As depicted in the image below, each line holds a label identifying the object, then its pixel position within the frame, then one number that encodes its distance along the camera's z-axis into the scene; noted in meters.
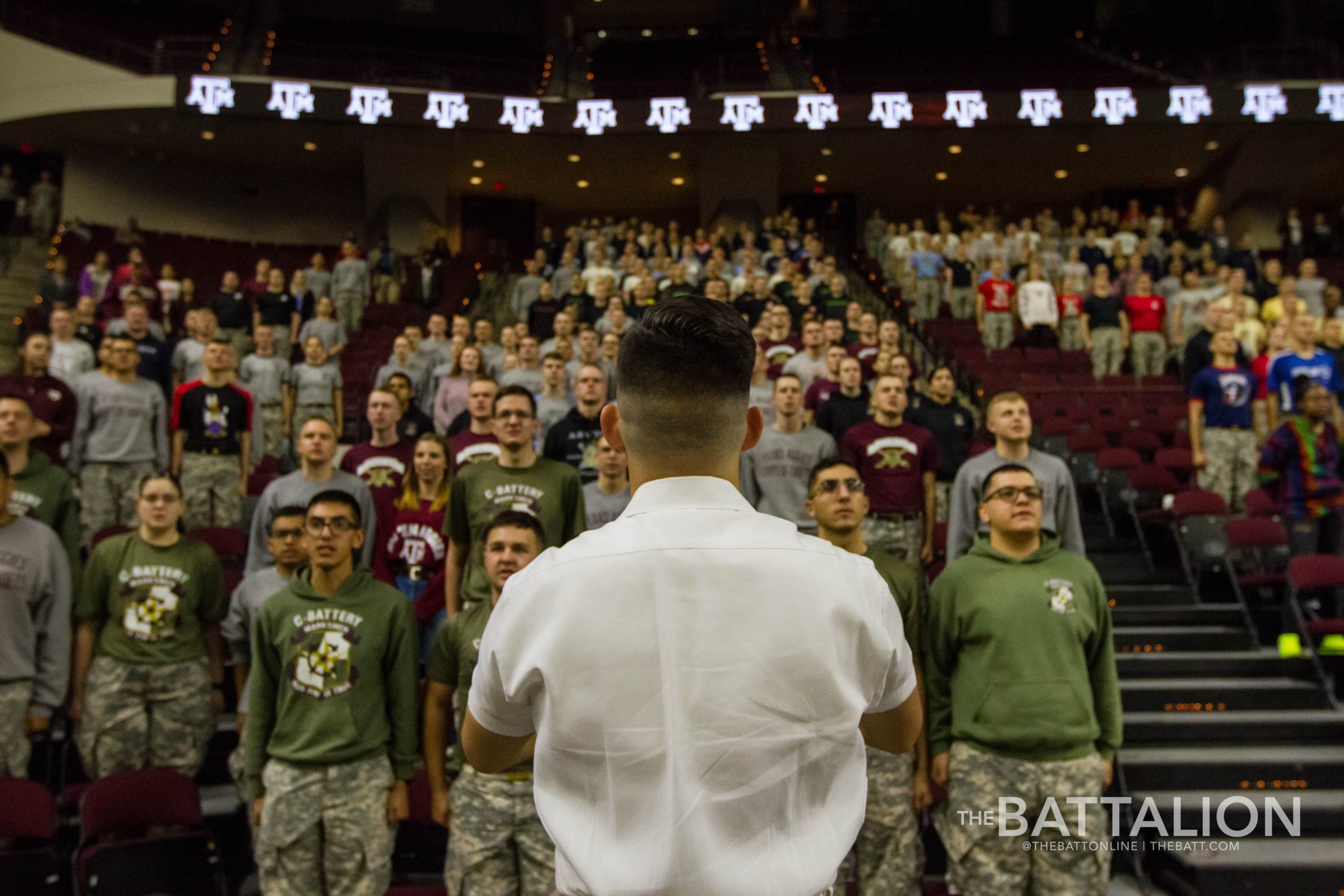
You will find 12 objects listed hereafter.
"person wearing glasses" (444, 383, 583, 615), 3.91
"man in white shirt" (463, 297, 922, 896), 1.02
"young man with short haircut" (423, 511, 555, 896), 3.01
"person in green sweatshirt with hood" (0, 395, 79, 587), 4.30
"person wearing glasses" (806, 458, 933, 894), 3.35
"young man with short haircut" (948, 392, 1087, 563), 4.14
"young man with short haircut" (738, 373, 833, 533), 5.04
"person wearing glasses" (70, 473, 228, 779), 3.81
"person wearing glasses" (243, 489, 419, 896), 3.13
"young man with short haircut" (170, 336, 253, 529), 5.85
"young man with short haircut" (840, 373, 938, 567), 5.05
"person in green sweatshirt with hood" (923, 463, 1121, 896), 3.08
